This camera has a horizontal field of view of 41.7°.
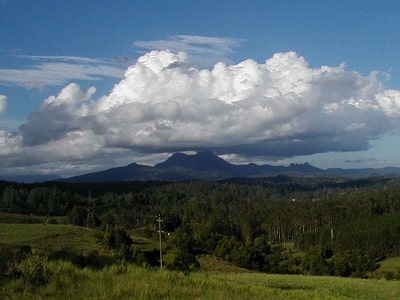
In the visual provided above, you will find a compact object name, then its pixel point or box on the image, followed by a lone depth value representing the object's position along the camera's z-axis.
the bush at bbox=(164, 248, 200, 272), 49.48
